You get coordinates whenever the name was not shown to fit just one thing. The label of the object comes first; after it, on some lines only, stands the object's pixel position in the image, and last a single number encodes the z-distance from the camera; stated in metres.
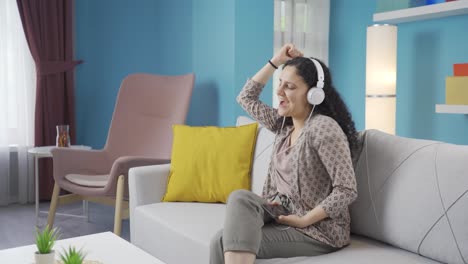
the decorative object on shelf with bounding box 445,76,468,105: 3.01
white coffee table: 1.61
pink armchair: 3.38
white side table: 3.57
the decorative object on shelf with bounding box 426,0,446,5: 3.28
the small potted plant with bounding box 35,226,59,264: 1.38
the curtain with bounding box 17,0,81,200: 4.17
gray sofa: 1.63
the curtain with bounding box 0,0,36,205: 4.13
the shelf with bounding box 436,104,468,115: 2.99
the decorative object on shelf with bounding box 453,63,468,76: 3.01
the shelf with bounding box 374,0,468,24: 3.10
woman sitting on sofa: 1.72
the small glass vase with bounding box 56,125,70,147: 3.68
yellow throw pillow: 2.55
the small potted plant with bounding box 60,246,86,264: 1.25
